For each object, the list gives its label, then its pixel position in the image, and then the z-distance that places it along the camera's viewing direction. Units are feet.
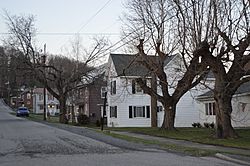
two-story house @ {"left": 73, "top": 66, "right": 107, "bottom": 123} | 180.14
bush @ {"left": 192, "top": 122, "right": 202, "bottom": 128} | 142.81
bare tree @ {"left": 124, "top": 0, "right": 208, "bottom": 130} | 101.24
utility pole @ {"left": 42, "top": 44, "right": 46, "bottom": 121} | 182.33
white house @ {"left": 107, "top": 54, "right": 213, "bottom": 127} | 164.66
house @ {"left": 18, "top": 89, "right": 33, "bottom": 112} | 445.62
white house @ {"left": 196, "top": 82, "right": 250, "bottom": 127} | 120.57
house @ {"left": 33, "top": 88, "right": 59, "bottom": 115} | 387.18
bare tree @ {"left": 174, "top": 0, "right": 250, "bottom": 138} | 72.79
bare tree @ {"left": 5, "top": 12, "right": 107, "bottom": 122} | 177.47
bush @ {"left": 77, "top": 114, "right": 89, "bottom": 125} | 174.70
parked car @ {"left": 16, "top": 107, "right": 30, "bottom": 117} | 250.57
